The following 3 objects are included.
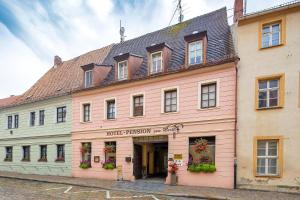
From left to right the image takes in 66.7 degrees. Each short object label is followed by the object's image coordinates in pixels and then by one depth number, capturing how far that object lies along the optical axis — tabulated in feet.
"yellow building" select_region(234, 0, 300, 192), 35.91
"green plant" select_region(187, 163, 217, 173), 40.12
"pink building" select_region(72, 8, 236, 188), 40.76
